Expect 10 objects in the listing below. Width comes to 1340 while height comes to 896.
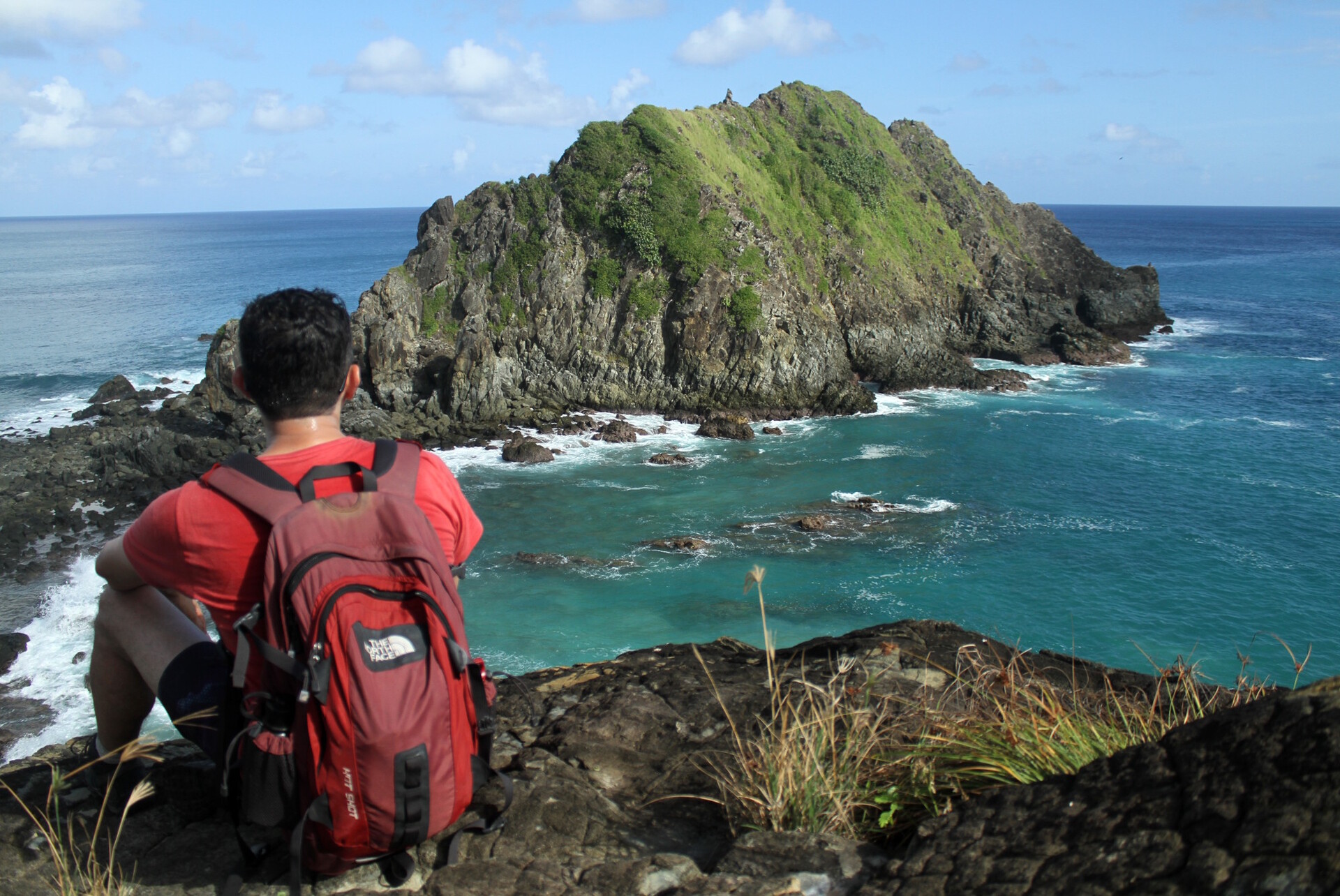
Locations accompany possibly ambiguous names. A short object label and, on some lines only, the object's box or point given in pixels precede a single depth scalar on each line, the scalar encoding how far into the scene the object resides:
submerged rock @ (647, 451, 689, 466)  27.38
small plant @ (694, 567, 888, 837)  2.92
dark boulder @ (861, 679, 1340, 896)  1.97
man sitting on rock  2.58
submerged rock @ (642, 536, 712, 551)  20.70
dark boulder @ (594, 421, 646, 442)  29.70
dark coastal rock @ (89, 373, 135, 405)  35.66
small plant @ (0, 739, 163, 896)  2.72
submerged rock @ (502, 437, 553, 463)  27.27
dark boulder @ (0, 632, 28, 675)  15.88
